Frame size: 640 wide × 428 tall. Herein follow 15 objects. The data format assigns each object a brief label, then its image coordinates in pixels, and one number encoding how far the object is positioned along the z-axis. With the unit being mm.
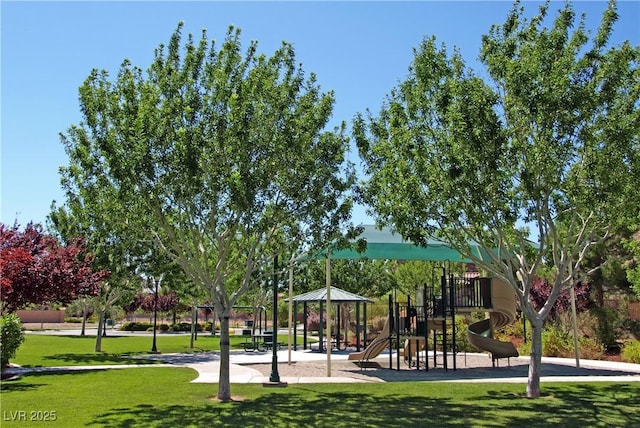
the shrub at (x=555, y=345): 24203
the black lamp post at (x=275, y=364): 15464
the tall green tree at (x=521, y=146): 11664
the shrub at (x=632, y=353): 21328
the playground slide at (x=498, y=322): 21094
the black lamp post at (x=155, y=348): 26973
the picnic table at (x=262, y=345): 29328
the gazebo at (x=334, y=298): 26375
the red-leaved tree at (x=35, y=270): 15180
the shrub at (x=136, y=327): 53750
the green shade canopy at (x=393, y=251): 20156
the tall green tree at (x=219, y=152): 11953
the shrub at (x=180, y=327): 53103
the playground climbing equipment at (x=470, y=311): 19953
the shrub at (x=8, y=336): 17125
